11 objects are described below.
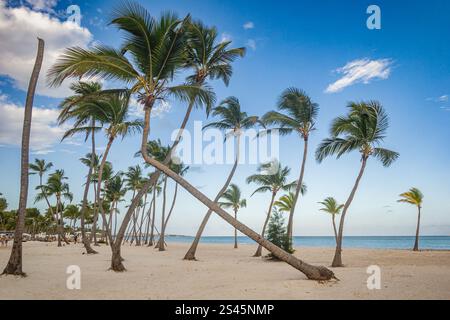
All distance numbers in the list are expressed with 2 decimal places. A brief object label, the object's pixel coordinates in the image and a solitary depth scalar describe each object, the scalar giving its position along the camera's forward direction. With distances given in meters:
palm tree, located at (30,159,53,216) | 37.06
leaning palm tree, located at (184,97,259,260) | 20.00
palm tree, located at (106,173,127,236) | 42.19
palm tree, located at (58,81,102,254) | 10.96
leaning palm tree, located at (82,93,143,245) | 15.98
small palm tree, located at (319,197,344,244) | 36.03
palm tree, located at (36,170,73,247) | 37.47
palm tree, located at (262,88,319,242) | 17.81
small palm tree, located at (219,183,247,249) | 41.41
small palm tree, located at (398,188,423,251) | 32.32
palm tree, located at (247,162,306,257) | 27.53
